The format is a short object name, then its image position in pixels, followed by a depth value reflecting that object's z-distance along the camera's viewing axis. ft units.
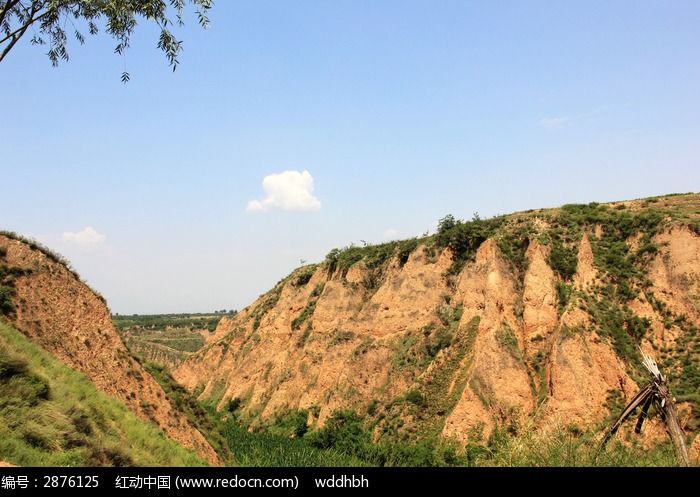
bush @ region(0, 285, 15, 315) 63.41
